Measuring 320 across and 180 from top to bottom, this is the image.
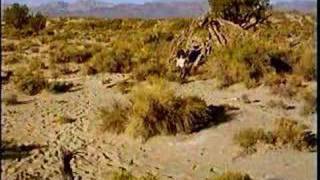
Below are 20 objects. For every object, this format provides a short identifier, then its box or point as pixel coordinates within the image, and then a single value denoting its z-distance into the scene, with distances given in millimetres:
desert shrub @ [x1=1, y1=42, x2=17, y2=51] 28153
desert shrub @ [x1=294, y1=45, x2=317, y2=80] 16062
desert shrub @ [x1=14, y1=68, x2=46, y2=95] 17641
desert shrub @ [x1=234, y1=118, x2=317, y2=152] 10836
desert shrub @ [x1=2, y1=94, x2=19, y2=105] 16352
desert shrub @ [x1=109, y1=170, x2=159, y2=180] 8687
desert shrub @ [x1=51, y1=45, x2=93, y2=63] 23266
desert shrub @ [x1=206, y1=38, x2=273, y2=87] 16344
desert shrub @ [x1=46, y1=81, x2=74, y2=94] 17625
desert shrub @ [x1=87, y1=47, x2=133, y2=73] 20375
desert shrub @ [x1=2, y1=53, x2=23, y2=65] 23656
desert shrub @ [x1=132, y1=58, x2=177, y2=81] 17883
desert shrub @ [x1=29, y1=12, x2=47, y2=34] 39175
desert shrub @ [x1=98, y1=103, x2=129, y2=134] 12440
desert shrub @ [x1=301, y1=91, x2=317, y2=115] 12930
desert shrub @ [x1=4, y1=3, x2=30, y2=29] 38022
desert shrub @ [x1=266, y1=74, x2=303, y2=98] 14555
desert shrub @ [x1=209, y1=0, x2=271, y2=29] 23219
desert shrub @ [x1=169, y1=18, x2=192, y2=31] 37344
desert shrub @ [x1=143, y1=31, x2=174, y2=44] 28594
